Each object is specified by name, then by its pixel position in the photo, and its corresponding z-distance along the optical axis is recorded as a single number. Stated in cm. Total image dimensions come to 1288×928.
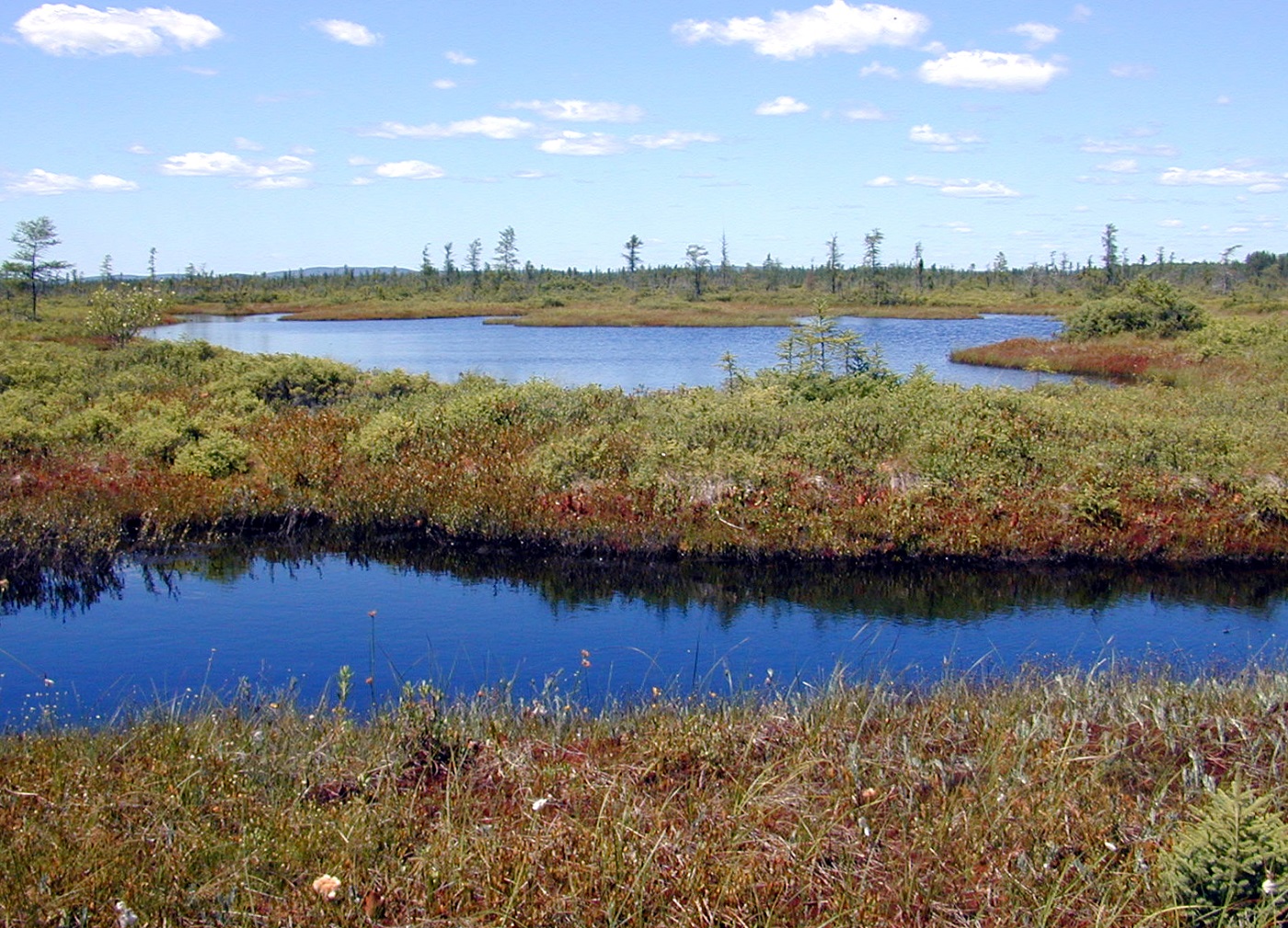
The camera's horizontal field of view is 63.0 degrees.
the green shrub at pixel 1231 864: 434
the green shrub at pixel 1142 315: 4106
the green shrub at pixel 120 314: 3391
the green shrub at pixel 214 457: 1650
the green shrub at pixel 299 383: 2245
